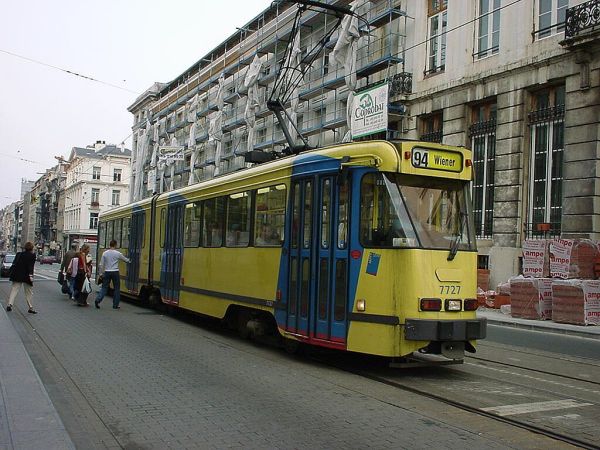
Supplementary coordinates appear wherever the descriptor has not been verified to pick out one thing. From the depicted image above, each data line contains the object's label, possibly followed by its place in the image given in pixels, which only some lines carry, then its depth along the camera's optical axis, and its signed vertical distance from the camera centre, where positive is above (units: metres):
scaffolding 29.67 +10.10
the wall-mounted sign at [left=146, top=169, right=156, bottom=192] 53.62 +5.57
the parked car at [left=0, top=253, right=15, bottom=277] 34.62 -1.52
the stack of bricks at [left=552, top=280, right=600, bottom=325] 16.86 -1.12
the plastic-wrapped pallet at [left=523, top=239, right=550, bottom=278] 20.67 +0.03
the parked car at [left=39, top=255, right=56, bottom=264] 79.66 -2.45
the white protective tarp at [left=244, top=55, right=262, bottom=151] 38.47 +9.50
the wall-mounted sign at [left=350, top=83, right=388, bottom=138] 25.72 +6.04
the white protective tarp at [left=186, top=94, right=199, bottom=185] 47.42 +8.81
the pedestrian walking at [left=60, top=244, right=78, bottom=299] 18.80 -0.67
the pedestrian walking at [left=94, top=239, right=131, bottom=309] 16.92 -0.74
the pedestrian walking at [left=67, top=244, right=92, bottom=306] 17.23 -0.85
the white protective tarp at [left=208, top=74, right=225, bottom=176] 43.53 +8.56
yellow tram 7.96 +0.04
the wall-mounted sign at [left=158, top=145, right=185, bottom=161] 43.71 +7.17
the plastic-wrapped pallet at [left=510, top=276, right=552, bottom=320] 18.09 -1.13
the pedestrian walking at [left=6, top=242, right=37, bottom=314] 14.21 -0.73
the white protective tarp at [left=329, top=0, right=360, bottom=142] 29.17 +9.65
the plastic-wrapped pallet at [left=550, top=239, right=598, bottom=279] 19.06 +0.09
